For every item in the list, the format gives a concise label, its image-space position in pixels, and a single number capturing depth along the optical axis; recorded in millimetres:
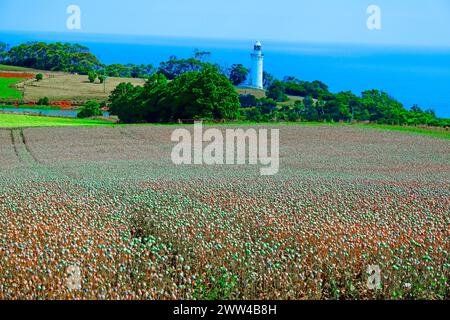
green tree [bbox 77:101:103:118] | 78000
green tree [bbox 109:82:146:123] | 71438
